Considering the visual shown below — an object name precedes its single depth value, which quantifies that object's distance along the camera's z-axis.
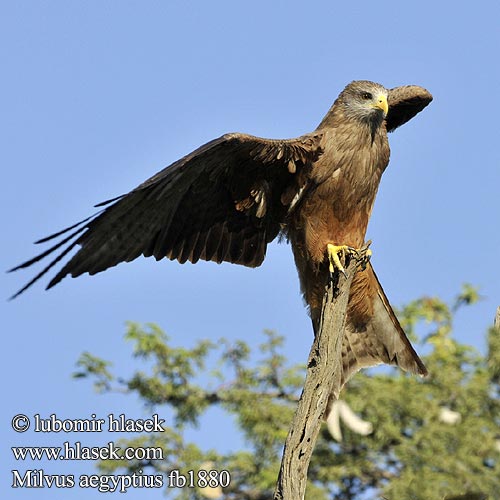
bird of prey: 13.80
